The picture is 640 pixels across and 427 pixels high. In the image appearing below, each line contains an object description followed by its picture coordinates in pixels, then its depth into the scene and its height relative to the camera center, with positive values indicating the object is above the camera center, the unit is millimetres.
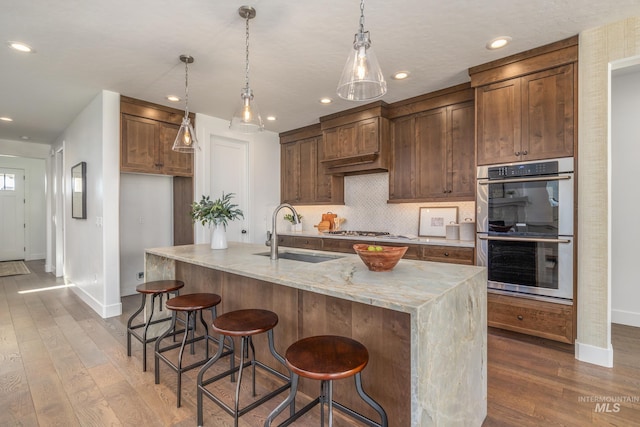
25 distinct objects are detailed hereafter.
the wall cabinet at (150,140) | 3791 +939
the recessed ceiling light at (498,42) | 2555 +1454
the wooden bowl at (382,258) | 1632 -254
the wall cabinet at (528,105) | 2586 +973
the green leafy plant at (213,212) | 2807 -8
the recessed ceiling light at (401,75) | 3197 +1463
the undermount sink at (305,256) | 2408 -380
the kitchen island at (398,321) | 1166 -590
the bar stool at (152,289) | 2441 -655
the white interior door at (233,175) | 4781 +592
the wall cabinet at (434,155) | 3551 +700
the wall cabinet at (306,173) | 4984 +665
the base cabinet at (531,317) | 2600 -964
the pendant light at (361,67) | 1622 +790
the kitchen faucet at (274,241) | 2172 -219
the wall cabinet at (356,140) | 4078 +1009
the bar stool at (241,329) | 1649 -658
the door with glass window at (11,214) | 7465 -61
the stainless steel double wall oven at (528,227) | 2588 -154
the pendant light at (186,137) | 2830 +694
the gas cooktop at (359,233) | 4305 -328
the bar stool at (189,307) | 2020 -664
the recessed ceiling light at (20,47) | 2555 +1421
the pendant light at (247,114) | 2354 +779
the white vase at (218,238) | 2818 -250
